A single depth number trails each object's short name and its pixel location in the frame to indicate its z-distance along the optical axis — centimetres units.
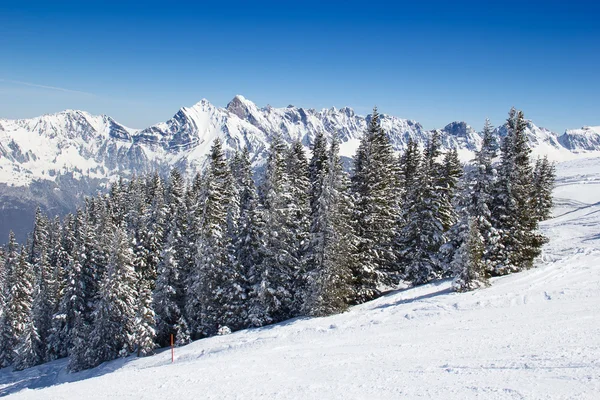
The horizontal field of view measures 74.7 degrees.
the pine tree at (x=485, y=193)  2650
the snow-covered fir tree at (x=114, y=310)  3284
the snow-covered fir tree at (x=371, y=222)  2869
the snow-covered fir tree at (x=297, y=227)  2811
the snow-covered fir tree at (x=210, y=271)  2938
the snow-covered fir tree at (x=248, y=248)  2834
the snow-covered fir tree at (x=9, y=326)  4453
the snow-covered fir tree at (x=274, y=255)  2756
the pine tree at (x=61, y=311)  3809
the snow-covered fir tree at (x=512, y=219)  2688
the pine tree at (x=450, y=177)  3278
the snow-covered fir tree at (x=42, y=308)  4056
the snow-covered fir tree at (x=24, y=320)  4012
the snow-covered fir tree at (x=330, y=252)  2502
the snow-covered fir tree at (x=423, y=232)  2908
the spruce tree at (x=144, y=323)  2980
